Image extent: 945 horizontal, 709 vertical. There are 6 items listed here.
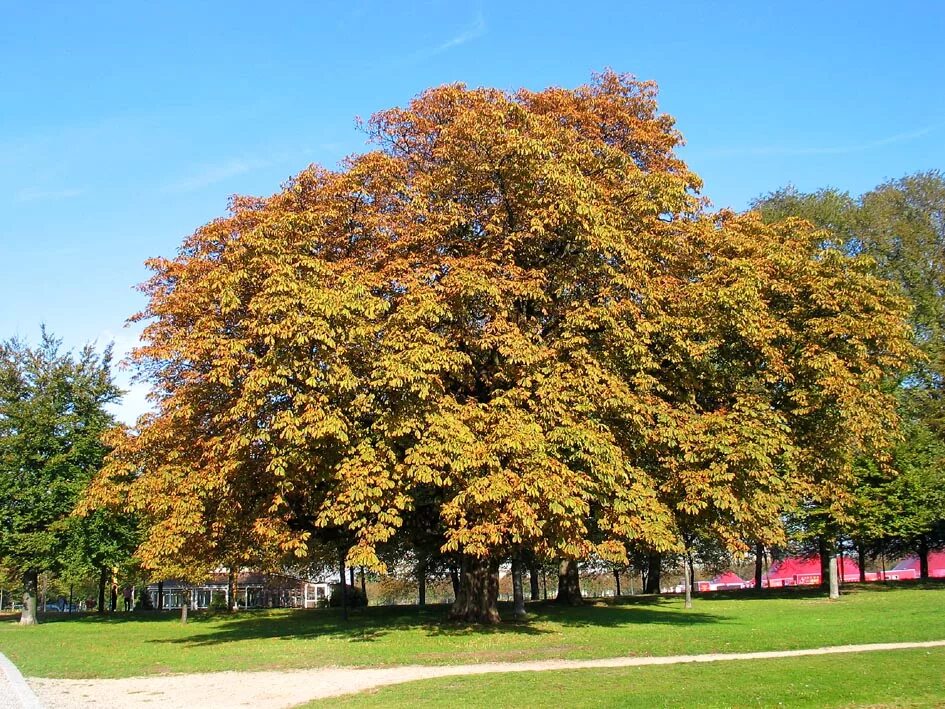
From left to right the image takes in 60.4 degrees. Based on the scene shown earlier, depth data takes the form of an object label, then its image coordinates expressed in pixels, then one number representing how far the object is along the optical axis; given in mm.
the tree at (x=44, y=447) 34406
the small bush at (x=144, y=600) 55375
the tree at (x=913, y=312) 37031
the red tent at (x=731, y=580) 105875
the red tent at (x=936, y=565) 89875
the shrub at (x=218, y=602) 46062
